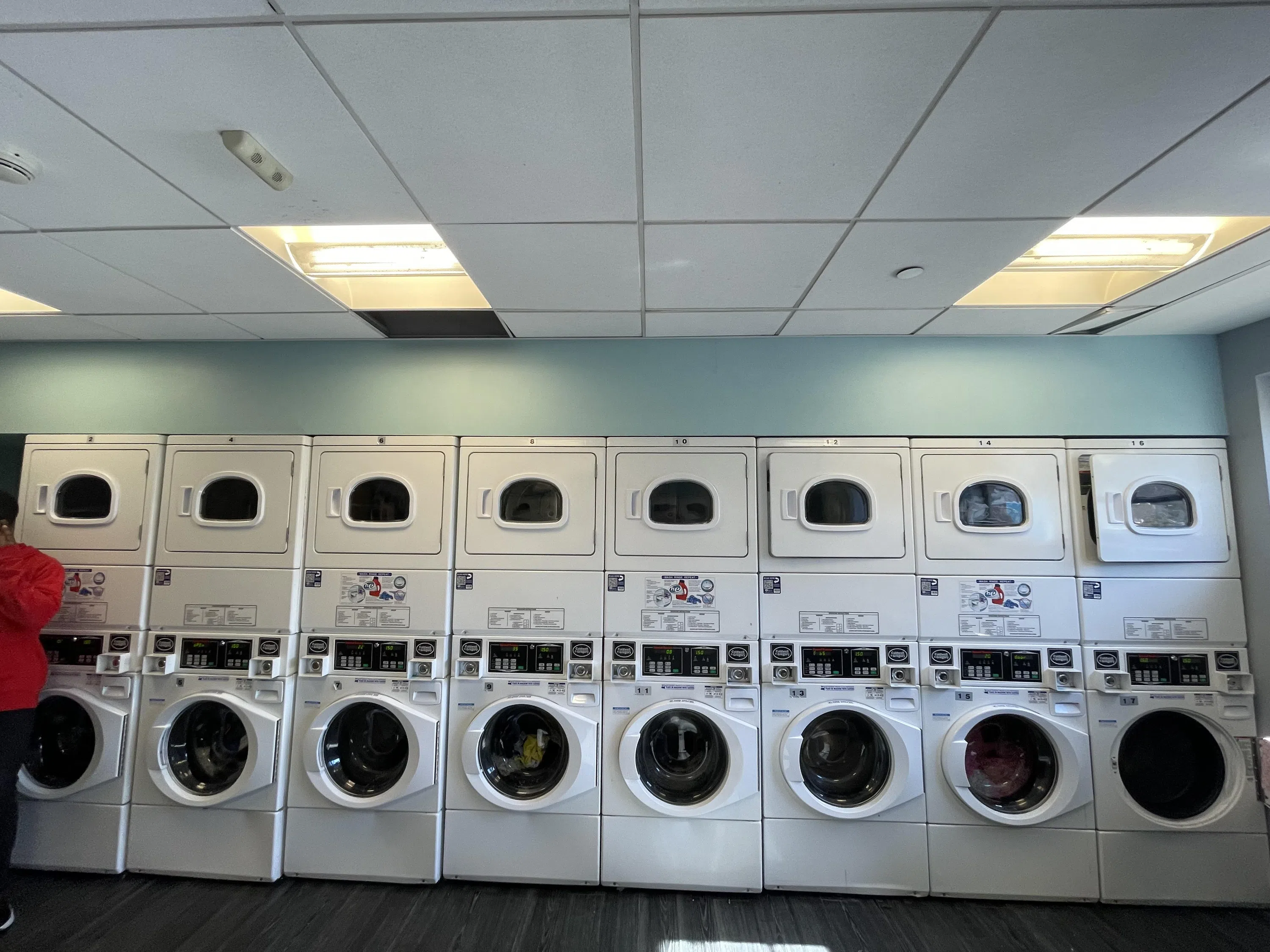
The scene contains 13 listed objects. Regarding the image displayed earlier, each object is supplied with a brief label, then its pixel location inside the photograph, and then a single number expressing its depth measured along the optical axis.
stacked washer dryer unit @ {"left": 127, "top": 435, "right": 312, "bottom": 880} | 2.84
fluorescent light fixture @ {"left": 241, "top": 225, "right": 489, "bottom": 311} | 2.26
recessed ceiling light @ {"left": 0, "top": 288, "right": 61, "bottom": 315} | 2.82
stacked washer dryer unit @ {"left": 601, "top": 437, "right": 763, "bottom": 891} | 2.77
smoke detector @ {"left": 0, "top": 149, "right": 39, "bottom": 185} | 1.59
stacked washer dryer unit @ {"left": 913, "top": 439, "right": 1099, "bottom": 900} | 2.72
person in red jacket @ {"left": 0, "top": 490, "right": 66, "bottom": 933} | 2.57
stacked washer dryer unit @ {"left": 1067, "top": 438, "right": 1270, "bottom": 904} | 2.69
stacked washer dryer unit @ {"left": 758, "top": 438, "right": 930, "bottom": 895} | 2.75
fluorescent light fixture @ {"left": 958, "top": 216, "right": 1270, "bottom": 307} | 2.12
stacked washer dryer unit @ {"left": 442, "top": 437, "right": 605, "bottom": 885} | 2.79
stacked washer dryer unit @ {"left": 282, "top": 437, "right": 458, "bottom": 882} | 2.82
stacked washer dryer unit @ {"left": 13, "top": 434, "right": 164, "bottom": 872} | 2.88
